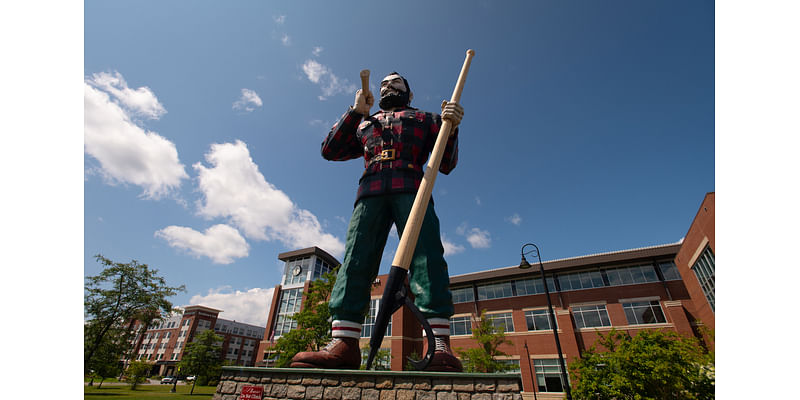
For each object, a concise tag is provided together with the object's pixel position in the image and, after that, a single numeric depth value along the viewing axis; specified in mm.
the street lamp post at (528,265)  12405
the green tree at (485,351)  18688
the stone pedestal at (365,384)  2080
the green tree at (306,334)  14523
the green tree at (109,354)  14695
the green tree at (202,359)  28516
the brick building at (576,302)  19625
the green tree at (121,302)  14609
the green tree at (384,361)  21277
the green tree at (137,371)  26953
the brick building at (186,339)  54562
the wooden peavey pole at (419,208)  2373
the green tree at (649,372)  10625
